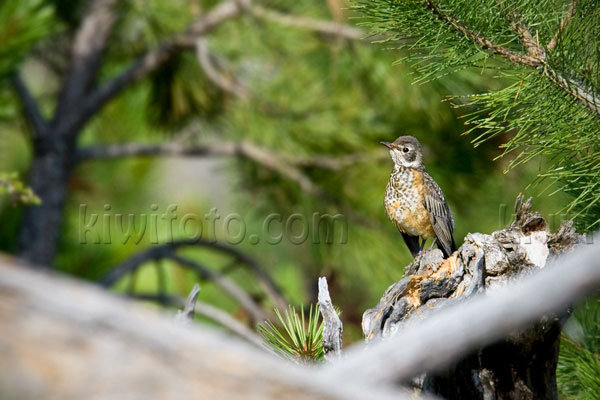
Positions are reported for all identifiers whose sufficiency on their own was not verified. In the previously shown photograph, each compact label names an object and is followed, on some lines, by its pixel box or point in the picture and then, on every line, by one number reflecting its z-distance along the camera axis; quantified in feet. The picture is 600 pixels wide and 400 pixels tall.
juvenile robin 41.54
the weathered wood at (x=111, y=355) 23.38
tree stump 40.29
